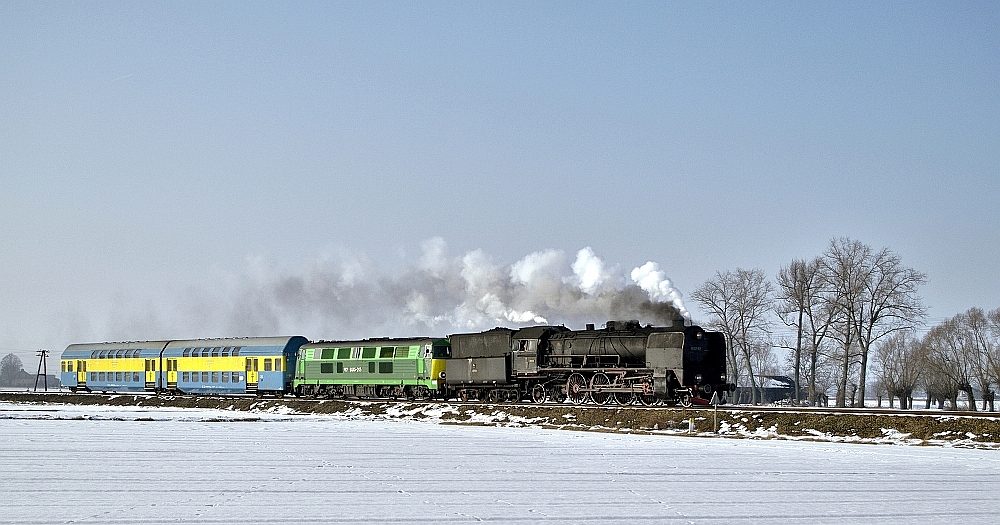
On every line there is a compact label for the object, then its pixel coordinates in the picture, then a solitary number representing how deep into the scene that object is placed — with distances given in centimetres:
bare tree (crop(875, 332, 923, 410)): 7612
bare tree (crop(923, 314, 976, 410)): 7400
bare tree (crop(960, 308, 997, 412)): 7134
